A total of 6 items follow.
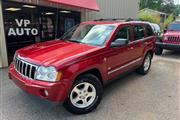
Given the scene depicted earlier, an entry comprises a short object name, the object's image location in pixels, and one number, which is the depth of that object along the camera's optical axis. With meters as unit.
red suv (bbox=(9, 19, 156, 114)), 2.96
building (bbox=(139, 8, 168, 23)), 41.64
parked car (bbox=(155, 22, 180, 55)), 8.93
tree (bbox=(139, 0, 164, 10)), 52.34
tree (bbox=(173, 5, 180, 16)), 60.13
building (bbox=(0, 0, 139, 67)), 6.27
